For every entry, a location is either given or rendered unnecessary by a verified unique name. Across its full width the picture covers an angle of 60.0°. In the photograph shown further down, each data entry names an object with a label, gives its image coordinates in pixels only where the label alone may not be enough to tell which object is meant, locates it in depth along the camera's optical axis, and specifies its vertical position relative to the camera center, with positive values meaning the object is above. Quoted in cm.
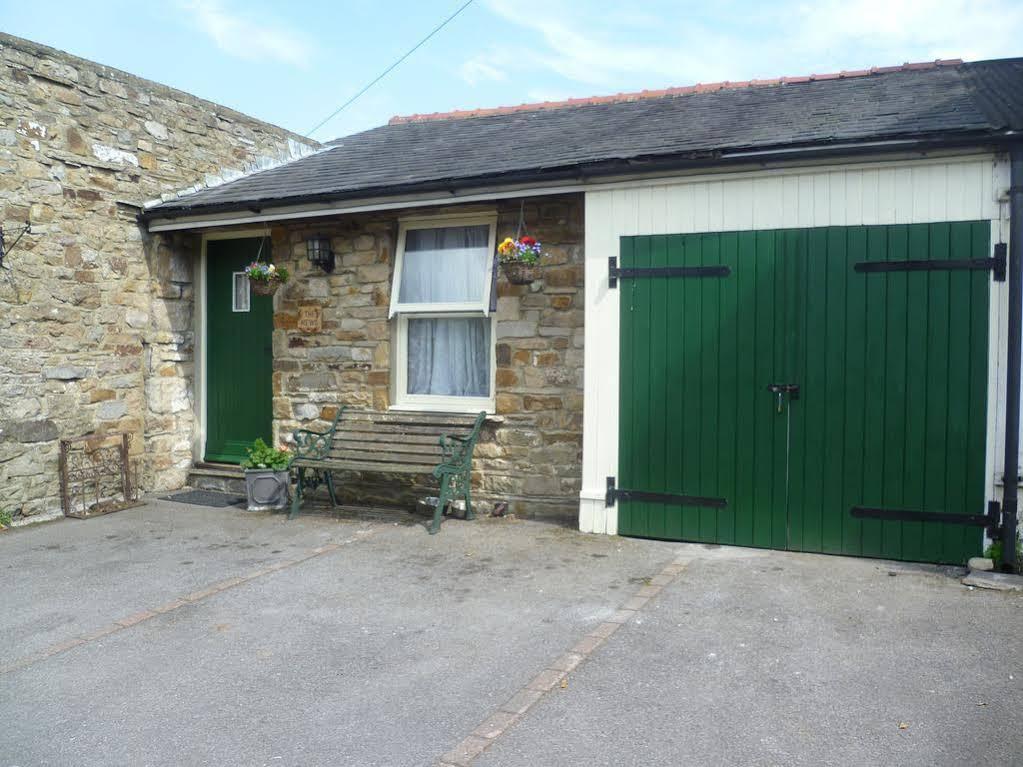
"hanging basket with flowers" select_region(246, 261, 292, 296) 797 +75
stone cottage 558 +47
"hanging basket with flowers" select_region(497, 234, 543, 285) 678 +80
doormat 812 -132
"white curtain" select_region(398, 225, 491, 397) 765 +53
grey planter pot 777 -113
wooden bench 704 -74
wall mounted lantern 790 +97
